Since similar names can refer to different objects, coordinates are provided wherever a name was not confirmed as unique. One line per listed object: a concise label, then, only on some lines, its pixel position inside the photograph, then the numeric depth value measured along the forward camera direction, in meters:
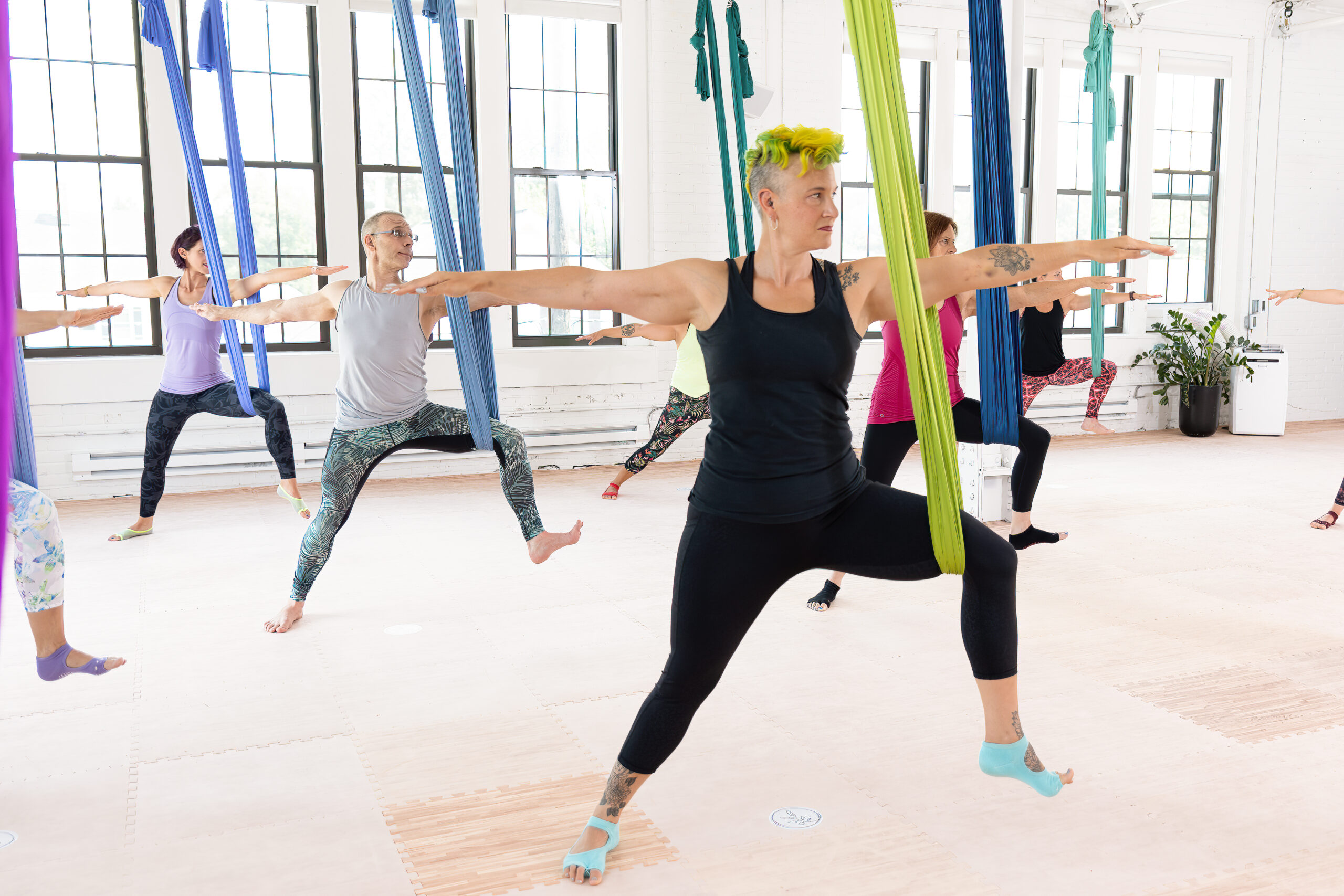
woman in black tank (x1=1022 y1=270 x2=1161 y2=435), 4.34
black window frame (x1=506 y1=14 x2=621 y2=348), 7.51
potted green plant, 9.14
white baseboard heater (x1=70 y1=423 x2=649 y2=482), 6.48
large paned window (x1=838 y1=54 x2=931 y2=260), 8.52
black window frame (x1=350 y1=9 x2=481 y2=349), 7.02
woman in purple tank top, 5.12
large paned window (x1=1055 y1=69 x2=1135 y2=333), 9.18
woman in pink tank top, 3.71
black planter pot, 9.12
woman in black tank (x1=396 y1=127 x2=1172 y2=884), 1.97
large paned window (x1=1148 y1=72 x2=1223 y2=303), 9.55
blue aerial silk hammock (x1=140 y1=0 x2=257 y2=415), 3.85
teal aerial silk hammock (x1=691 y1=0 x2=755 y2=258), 4.68
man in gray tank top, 3.56
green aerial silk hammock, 1.88
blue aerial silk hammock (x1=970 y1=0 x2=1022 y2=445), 2.82
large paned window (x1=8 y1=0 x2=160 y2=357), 6.39
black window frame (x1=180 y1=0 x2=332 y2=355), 6.87
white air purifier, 9.10
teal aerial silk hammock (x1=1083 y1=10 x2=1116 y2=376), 4.39
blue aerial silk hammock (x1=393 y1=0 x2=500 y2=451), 2.98
